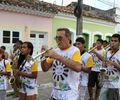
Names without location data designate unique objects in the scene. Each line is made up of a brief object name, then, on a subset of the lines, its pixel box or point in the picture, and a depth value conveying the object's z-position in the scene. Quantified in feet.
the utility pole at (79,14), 23.14
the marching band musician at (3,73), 10.08
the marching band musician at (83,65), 10.36
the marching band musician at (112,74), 9.07
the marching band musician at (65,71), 6.73
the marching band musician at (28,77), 8.79
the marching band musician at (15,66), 8.91
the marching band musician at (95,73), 13.90
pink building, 23.20
